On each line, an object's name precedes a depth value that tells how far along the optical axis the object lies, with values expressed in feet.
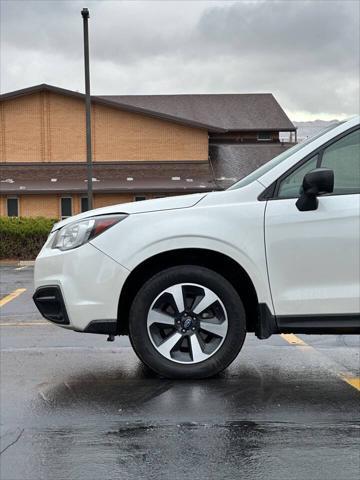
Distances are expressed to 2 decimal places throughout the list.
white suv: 15.10
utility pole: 60.54
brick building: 99.35
